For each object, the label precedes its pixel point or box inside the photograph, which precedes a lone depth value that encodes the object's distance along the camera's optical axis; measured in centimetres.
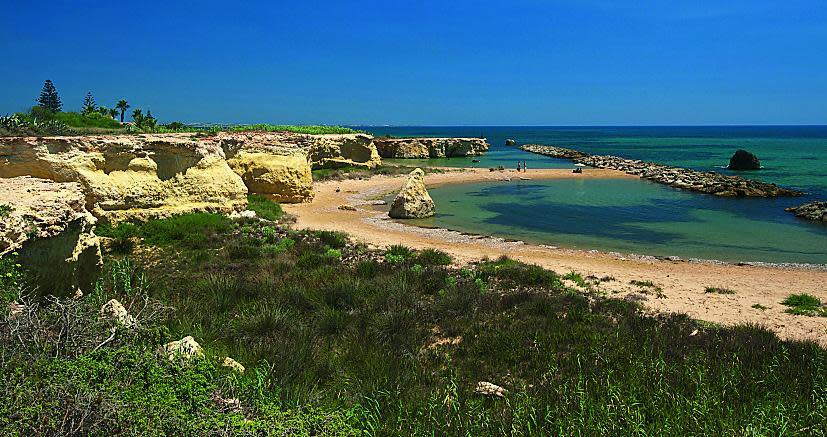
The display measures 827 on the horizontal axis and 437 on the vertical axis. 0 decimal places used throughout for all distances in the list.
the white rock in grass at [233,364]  578
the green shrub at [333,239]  1642
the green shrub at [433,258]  1463
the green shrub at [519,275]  1261
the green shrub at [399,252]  1500
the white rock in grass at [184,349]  527
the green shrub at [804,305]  1127
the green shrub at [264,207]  2106
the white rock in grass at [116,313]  596
